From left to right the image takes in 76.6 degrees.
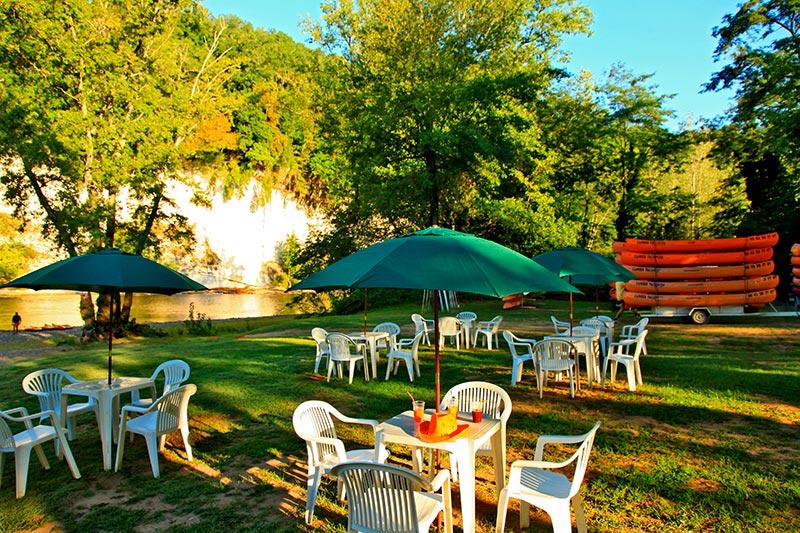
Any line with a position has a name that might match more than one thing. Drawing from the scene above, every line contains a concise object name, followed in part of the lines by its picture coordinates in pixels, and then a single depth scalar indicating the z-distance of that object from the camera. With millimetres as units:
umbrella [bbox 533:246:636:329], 7395
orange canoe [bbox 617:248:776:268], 14461
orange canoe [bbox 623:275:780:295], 14438
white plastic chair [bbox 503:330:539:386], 7517
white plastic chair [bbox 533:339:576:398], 6902
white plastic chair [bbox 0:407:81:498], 4172
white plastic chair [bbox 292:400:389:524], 3662
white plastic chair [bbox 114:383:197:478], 4566
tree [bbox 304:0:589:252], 18328
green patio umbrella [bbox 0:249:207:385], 4773
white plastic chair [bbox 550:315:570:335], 9663
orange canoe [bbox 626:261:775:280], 14447
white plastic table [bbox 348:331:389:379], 8453
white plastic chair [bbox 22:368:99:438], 5340
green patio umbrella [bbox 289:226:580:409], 3059
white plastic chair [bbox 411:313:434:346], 10896
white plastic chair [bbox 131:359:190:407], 5945
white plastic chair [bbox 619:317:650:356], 9078
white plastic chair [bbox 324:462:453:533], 2604
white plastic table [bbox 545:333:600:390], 7219
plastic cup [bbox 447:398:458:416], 3482
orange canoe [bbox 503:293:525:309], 20141
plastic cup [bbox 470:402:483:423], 3715
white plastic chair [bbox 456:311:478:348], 11391
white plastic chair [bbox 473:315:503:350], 11172
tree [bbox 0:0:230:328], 16281
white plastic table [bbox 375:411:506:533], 3256
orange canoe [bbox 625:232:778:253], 14531
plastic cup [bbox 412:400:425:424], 3547
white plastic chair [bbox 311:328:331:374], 8747
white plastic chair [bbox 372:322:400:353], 8633
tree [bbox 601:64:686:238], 24594
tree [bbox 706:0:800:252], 17438
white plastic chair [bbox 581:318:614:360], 8516
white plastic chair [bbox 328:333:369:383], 8109
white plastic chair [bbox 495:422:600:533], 3014
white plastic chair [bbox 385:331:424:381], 8148
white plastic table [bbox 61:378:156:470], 4812
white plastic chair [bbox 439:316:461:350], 10586
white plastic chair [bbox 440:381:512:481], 4211
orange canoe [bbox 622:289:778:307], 14430
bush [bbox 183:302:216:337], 17889
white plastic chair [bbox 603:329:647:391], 7219
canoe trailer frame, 14594
